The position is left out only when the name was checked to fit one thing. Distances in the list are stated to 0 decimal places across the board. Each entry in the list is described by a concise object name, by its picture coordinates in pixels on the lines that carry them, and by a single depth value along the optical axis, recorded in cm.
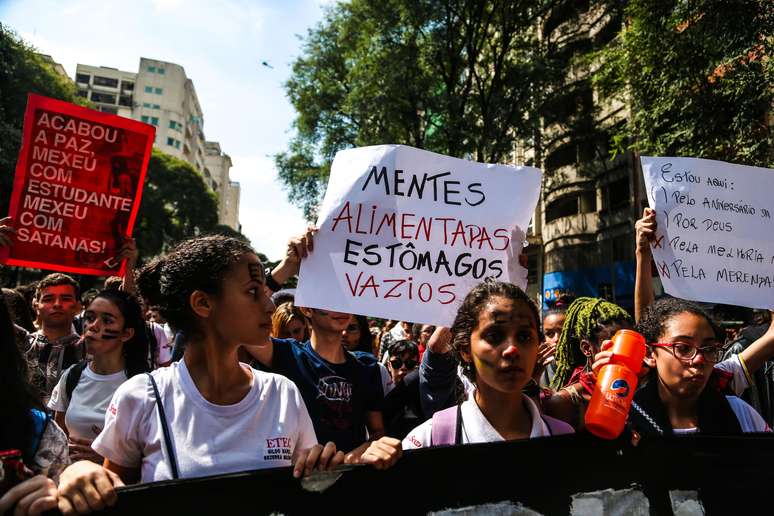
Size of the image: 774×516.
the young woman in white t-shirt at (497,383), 192
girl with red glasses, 217
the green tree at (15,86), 2077
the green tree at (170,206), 3450
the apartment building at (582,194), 2019
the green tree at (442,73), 1805
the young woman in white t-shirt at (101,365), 284
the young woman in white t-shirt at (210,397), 165
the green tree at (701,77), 902
